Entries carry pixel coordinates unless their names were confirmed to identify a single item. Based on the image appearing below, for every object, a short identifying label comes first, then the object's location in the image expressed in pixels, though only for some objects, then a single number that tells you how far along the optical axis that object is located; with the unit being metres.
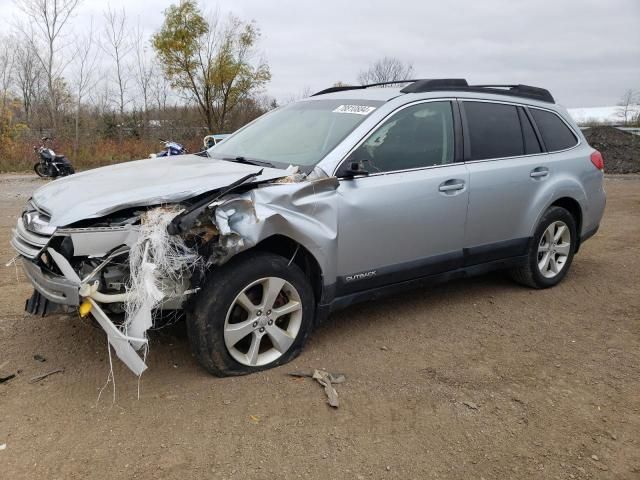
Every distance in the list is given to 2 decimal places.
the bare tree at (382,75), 35.33
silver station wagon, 2.87
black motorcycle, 14.68
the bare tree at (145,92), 25.89
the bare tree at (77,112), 21.28
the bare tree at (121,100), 25.60
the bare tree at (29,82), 23.30
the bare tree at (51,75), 19.98
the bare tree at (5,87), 19.75
